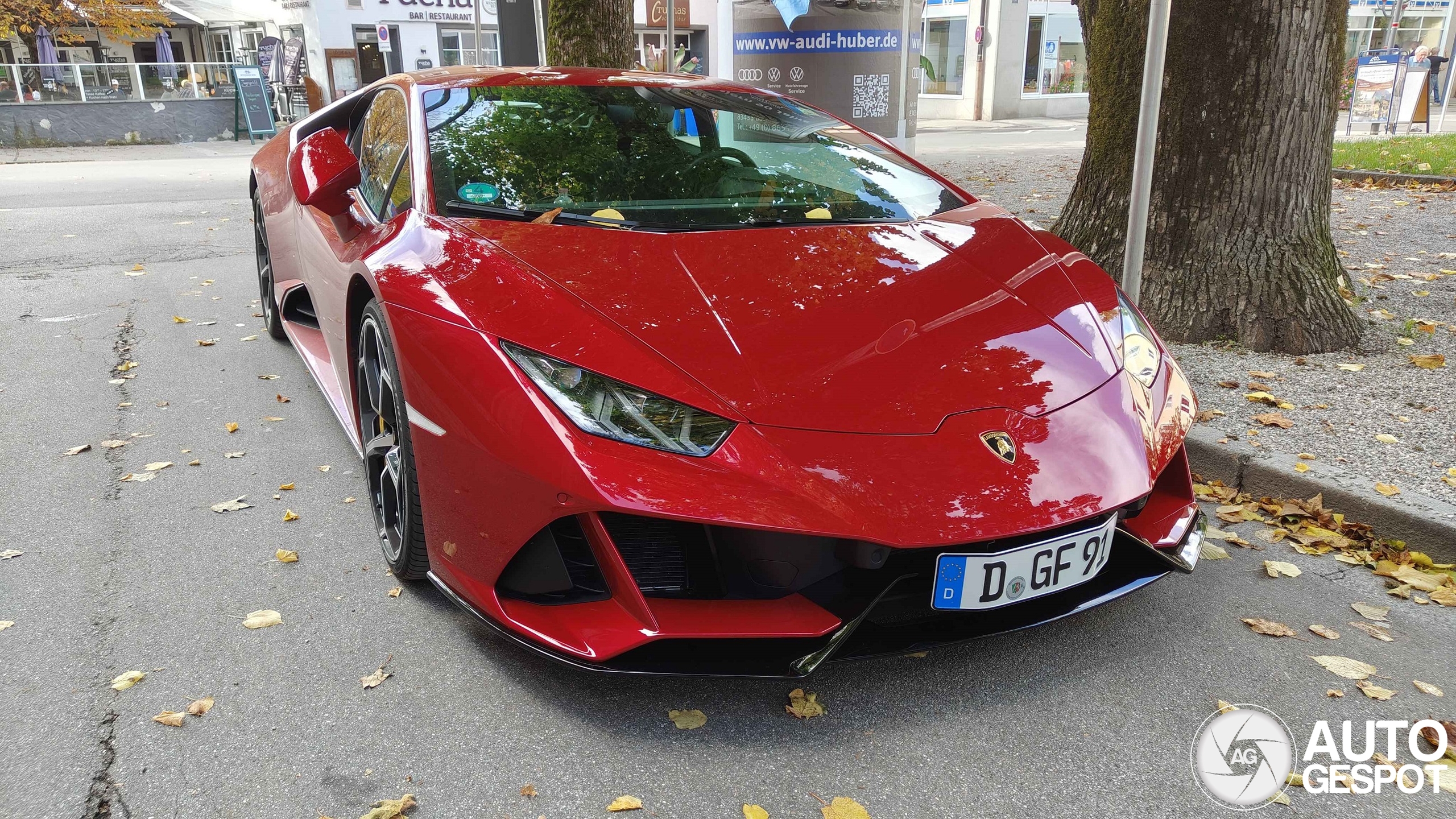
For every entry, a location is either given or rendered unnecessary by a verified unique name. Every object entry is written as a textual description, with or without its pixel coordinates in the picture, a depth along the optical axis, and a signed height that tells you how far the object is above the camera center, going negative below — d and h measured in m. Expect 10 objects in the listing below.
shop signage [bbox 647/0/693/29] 25.89 +1.46
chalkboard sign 17.58 -0.30
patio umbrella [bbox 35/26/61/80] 21.19 +0.76
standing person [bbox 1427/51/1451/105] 19.28 -0.38
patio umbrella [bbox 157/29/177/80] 25.25 +0.88
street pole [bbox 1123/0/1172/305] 3.44 -0.27
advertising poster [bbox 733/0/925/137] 9.55 +0.18
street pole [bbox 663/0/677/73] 8.59 +0.23
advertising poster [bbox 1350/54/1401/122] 16.69 -0.41
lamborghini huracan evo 1.97 -0.67
